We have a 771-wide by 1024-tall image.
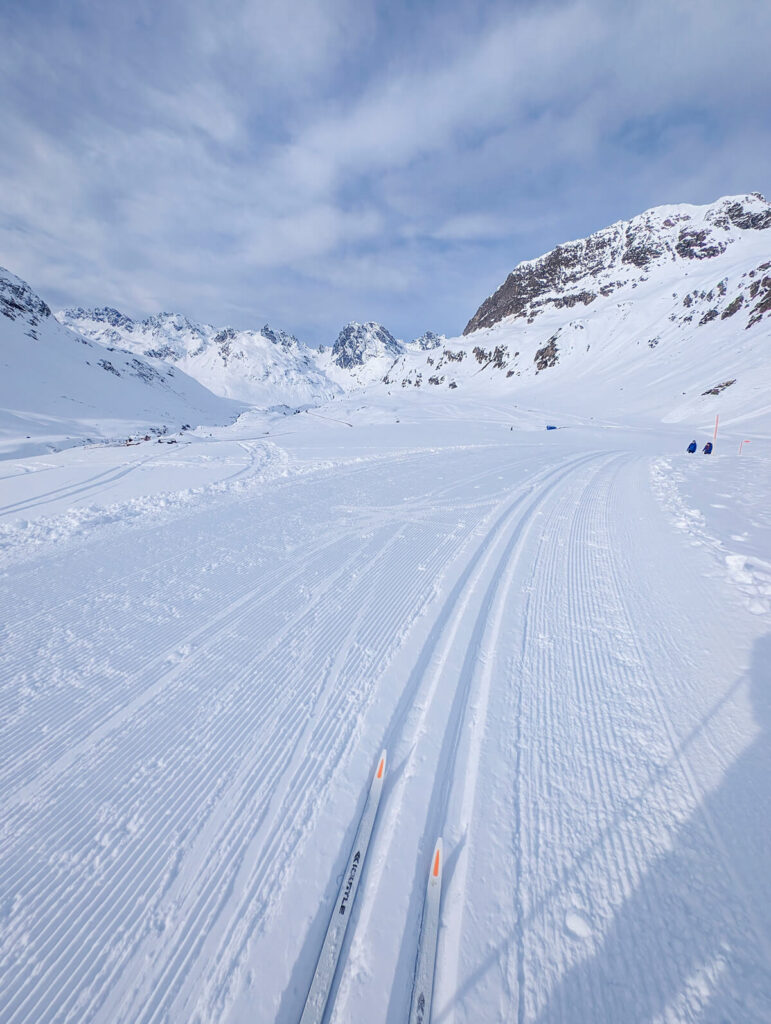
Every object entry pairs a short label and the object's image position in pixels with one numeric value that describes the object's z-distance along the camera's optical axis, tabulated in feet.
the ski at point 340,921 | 5.58
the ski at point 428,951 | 5.56
